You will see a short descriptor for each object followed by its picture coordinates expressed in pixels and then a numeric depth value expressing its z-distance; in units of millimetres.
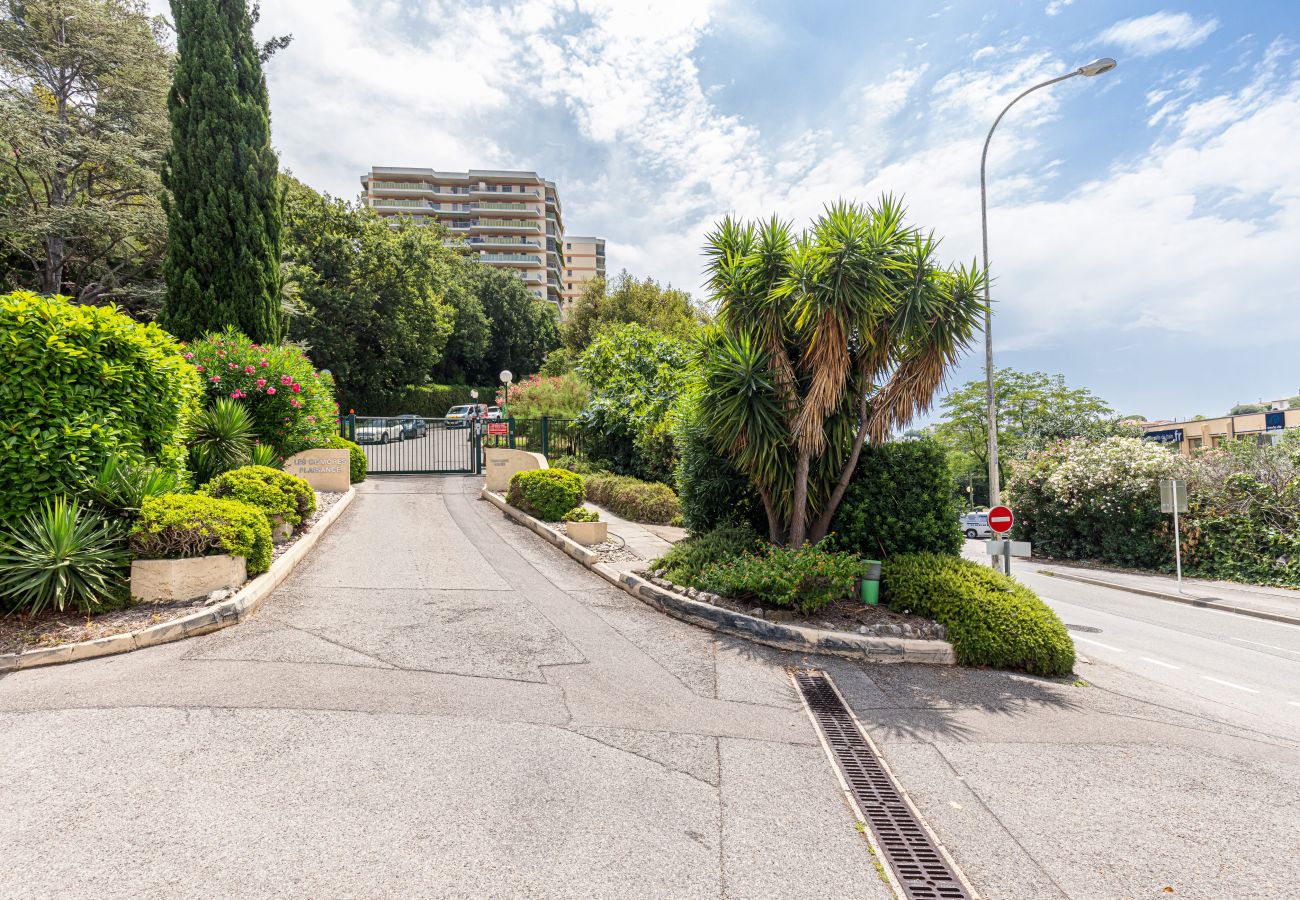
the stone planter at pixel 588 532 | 10602
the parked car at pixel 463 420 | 19861
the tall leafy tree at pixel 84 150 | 17719
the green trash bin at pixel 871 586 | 7395
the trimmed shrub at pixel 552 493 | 12359
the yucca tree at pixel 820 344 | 7242
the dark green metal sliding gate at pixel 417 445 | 19781
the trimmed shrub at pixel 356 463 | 16453
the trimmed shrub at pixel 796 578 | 6875
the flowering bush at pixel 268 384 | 12039
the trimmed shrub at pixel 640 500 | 13594
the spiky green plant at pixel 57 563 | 5762
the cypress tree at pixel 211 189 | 15344
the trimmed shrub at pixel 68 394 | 5984
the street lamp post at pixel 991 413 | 15164
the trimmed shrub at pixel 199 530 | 6426
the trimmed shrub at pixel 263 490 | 8867
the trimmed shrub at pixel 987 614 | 6133
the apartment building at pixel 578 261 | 88625
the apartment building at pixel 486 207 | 71375
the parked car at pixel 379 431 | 19906
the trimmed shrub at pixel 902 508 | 7934
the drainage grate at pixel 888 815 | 2983
